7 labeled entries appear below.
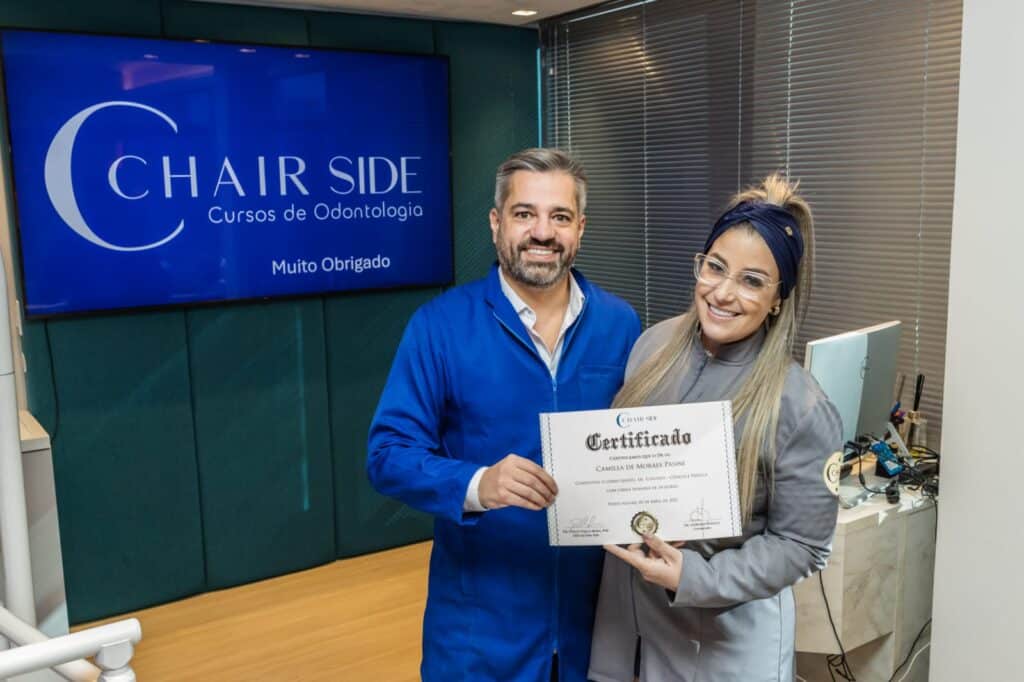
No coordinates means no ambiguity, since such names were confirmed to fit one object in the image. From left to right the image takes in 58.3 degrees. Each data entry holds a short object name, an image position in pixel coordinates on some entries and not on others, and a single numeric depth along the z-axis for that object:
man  1.74
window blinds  3.01
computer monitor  2.72
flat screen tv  3.41
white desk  2.60
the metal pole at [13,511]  1.62
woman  1.44
